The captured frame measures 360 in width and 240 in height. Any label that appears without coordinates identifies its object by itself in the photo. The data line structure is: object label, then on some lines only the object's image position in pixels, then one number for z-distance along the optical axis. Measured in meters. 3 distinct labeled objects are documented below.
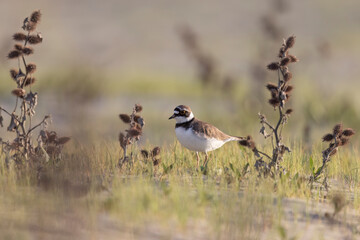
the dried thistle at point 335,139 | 13.74
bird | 14.38
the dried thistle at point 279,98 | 13.35
